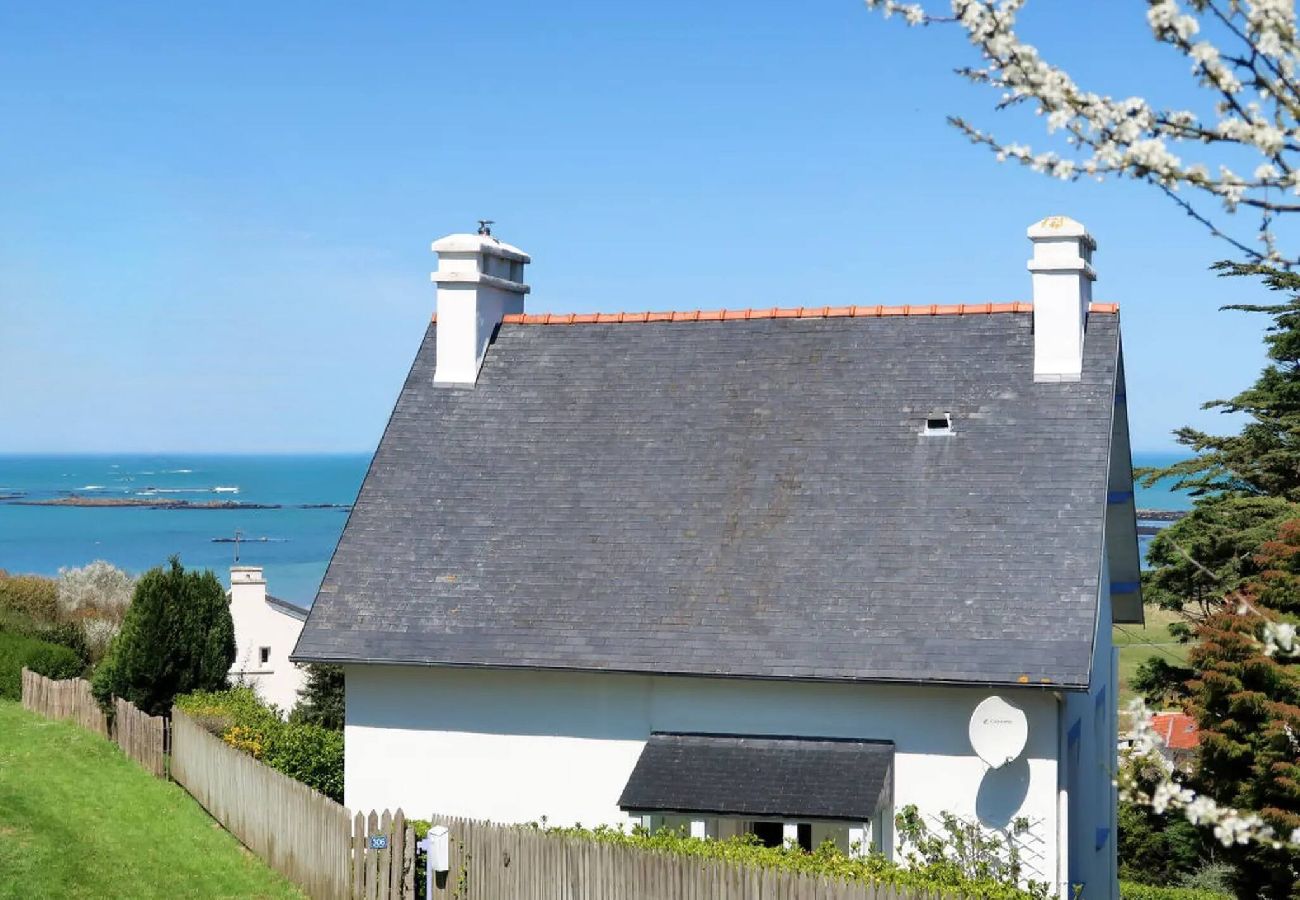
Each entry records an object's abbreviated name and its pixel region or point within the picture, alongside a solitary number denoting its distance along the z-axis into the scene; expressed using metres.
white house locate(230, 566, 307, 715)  43.19
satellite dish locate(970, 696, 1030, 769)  14.15
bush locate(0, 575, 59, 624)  37.31
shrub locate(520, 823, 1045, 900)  12.15
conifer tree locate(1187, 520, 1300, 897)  22.62
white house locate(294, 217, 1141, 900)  14.91
